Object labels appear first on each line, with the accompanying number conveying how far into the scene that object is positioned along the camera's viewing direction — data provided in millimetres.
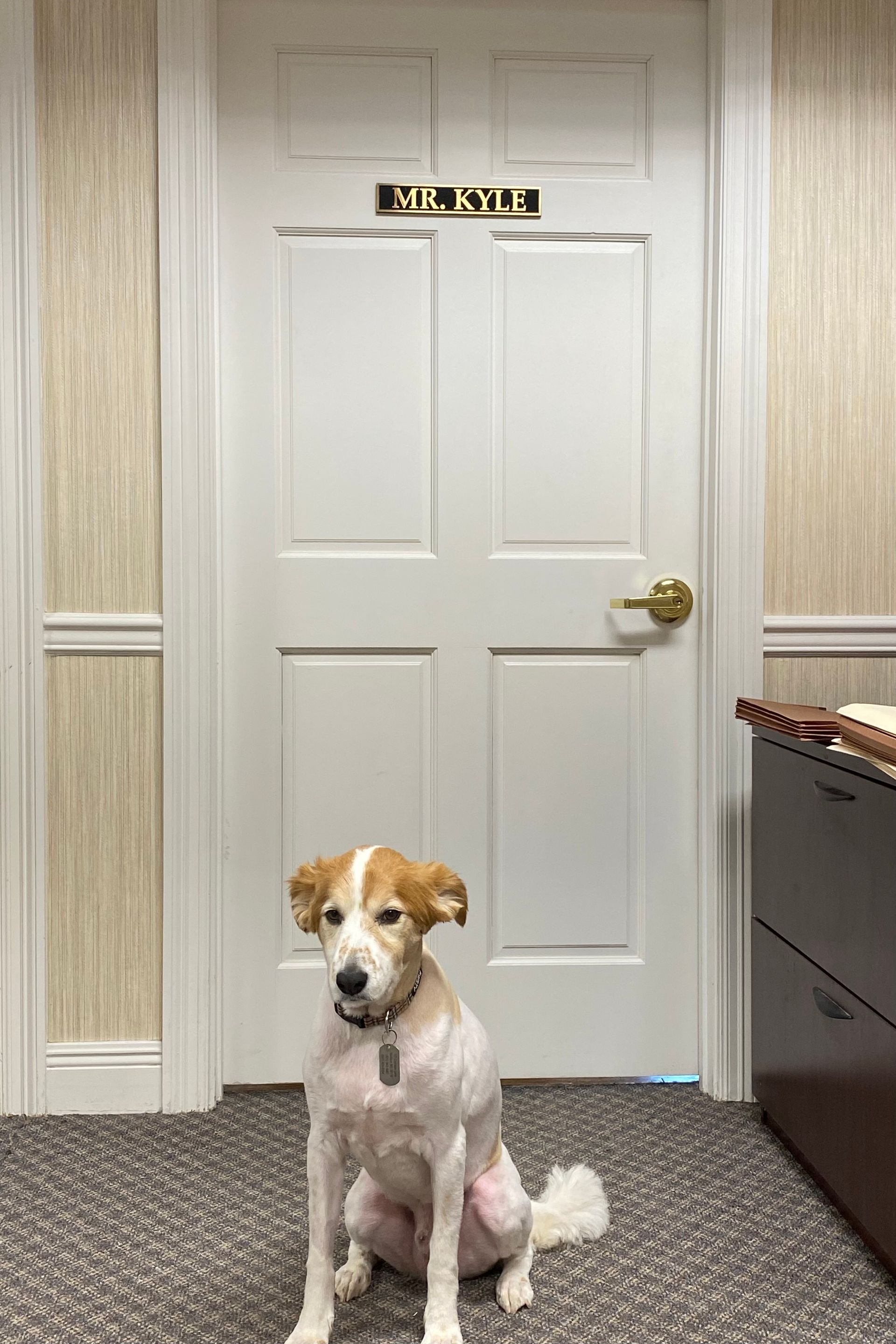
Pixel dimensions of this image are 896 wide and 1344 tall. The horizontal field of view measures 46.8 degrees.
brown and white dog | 1327
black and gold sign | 2252
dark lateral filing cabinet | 1591
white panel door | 2252
